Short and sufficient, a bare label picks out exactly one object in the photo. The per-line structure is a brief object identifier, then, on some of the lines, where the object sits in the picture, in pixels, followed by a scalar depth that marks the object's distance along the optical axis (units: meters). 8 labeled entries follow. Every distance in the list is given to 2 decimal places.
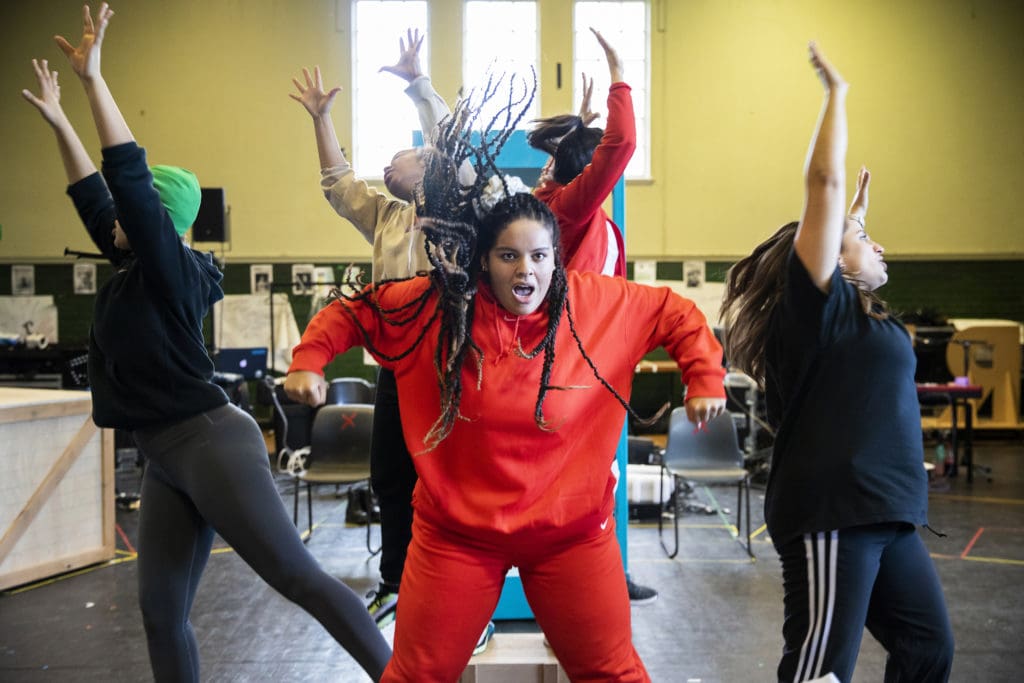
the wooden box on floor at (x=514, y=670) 2.32
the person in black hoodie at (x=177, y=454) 2.15
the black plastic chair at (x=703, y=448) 5.32
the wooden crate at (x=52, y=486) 4.08
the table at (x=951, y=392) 6.85
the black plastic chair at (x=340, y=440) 5.20
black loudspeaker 9.16
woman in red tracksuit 1.78
